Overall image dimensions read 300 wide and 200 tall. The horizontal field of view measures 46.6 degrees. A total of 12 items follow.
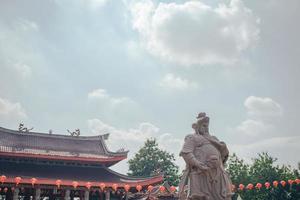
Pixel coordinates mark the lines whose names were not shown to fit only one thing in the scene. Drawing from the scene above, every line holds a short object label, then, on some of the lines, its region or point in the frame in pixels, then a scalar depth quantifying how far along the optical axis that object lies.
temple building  26.38
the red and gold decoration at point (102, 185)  26.29
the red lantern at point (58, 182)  25.62
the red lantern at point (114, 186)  26.94
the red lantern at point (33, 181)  25.20
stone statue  7.38
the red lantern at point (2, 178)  24.03
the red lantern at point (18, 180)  24.98
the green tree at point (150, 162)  59.11
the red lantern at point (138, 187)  28.27
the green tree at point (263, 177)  36.41
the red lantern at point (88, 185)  26.14
